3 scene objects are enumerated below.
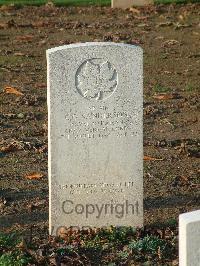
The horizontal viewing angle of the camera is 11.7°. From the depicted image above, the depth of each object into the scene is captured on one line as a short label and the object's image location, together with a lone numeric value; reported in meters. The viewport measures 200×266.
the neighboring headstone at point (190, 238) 4.68
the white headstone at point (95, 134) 7.33
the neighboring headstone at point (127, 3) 20.58
